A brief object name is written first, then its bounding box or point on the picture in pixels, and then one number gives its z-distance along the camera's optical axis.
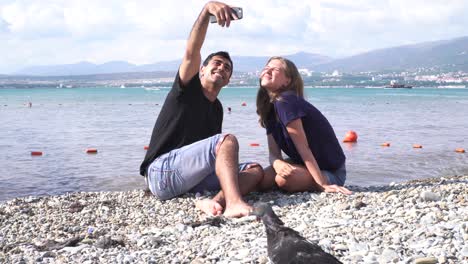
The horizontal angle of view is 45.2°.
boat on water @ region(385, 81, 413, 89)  158.68
